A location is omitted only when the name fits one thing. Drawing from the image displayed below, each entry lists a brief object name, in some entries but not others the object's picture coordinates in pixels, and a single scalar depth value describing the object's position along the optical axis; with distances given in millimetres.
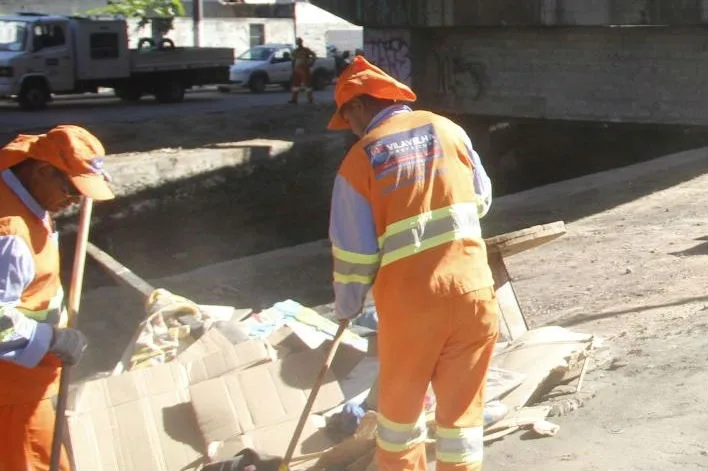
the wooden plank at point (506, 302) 6473
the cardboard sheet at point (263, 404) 5365
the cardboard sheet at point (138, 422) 5281
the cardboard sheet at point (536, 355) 5547
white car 29781
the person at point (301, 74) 24094
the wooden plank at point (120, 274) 8069
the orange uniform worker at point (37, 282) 3898
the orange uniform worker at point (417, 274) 3988
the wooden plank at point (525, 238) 6238
